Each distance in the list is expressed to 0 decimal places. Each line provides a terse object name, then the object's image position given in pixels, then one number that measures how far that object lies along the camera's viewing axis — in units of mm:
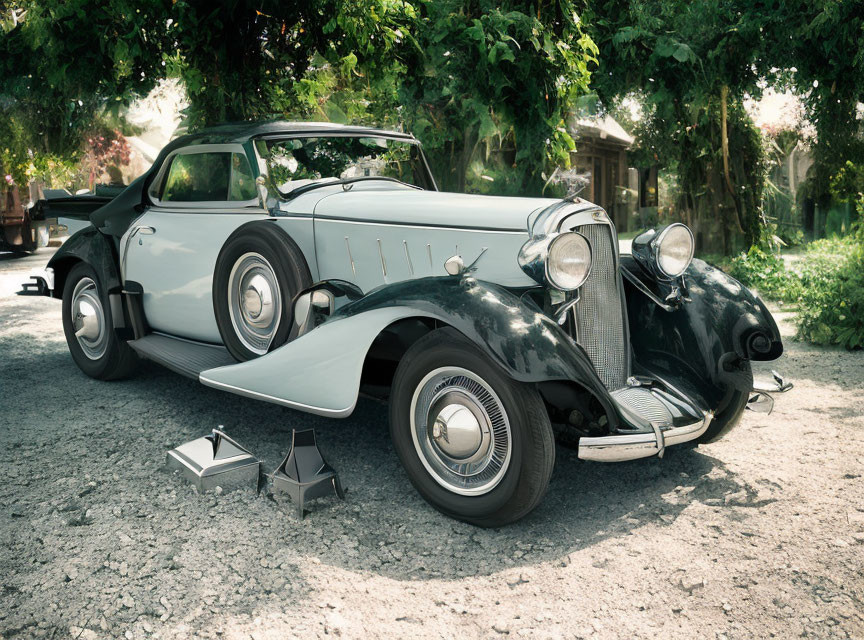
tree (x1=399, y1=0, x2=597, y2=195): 6629
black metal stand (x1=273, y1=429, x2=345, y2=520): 3393
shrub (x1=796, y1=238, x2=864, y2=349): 6760
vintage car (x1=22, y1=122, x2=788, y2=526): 3125
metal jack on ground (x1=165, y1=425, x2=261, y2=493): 3623
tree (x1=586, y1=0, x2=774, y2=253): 9258
